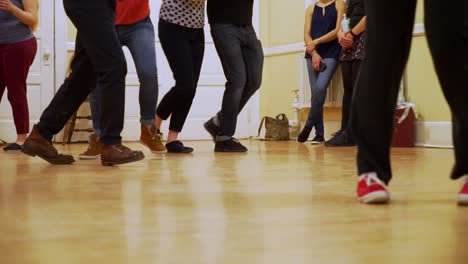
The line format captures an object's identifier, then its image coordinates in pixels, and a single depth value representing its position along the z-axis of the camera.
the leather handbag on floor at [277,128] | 6.39
